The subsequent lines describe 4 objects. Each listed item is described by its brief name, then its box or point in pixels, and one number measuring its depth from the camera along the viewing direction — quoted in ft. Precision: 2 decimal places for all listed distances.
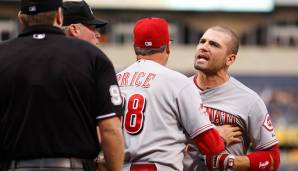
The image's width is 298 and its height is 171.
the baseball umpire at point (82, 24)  43.93
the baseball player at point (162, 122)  40.65
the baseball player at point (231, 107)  45.96
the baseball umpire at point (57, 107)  33.71
